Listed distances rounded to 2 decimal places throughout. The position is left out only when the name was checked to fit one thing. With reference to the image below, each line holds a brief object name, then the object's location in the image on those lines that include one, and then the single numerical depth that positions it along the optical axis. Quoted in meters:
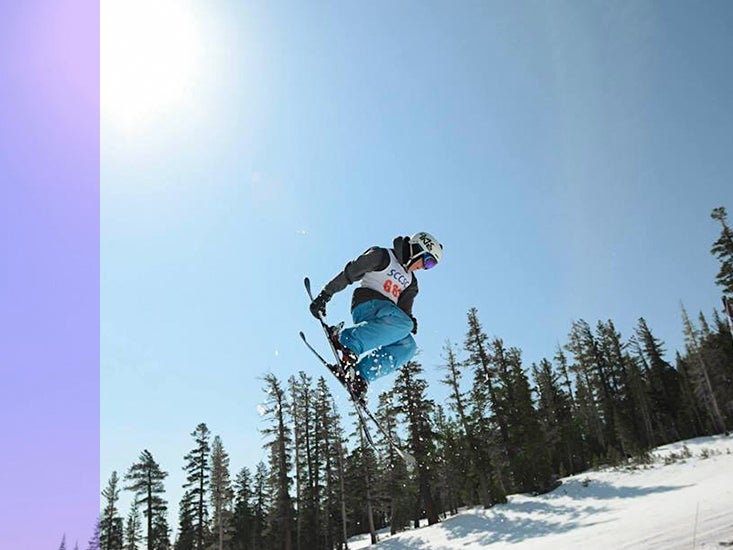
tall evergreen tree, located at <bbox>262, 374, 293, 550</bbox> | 30.77
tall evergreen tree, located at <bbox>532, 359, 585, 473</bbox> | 46.44
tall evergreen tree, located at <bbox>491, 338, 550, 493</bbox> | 29.55
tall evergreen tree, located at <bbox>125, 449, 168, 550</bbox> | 41.06
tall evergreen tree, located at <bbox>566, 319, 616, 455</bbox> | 50.81
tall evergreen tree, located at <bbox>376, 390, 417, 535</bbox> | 31.30
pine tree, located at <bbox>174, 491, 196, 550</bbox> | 40.12
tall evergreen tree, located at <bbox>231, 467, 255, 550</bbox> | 51.25
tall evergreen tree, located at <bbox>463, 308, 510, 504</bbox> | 30.58
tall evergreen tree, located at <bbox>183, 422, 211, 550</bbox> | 38.59
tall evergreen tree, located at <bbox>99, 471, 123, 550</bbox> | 48.78
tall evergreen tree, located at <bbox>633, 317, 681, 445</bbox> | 51.28
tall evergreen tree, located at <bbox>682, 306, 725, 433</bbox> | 47.41
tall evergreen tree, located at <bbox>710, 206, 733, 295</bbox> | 30.78
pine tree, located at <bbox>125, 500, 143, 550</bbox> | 48.19
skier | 6.73
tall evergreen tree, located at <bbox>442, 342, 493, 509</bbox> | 29.12
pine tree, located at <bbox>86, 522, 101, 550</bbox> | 52.16
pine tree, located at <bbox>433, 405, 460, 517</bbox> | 35.75
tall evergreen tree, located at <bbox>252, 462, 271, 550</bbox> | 50.47
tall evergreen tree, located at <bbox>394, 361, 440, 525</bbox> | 29.84
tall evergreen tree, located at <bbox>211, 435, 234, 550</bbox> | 36.22
